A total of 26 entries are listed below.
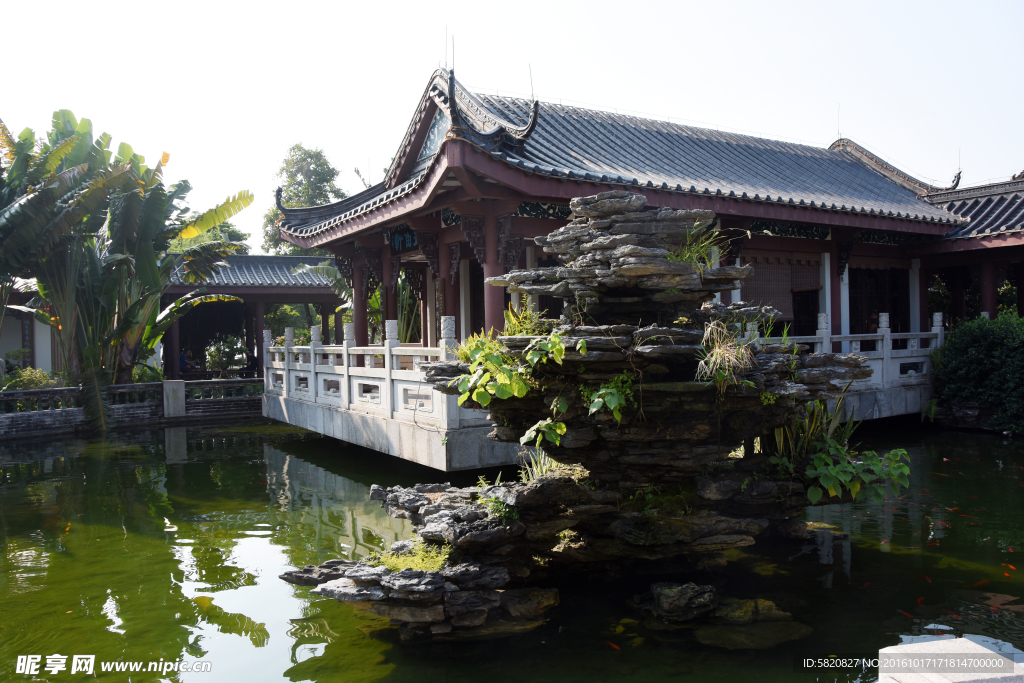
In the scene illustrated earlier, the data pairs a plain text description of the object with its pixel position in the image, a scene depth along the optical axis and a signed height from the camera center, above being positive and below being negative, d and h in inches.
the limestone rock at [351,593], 177.0 -63.1
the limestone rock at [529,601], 191.3 -72.2
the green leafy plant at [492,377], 208.8 -11.8
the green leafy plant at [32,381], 563.8 -29.6
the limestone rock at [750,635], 174.6 -75.7
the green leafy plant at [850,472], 215.2 -42.5
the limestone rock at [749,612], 187.6 -74.0
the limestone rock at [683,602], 188.7 -71.3
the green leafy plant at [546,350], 197.8 -3.9
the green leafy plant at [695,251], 209.9 +24.5
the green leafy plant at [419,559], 190.4 -59.7
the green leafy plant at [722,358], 192.1 -6.6
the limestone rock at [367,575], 180.7 -60.2
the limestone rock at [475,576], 185.9 -63.1
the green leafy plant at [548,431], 204.5 -27.6
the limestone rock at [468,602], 182.5 -68.4
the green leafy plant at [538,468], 229.4 -43.3
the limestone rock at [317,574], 184.2 -61.2
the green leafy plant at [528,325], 221.6 +3.8
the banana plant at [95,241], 521.0 +80.5
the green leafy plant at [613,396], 194.1 -16.8
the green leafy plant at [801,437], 223.3 -33.6
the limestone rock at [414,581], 177.5 -60.9
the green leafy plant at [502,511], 204.6 -50.4
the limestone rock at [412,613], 179.5 -69.3
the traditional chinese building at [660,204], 342.0 +70.8
